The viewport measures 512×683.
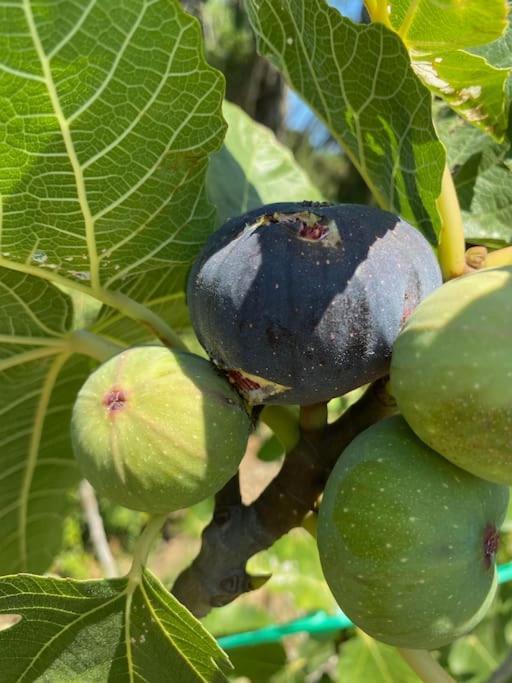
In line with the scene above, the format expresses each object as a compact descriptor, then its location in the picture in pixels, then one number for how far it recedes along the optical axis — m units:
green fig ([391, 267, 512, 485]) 0.09
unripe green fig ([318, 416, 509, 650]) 0.10
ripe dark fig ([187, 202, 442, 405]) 0.10
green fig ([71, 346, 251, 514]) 0.11
